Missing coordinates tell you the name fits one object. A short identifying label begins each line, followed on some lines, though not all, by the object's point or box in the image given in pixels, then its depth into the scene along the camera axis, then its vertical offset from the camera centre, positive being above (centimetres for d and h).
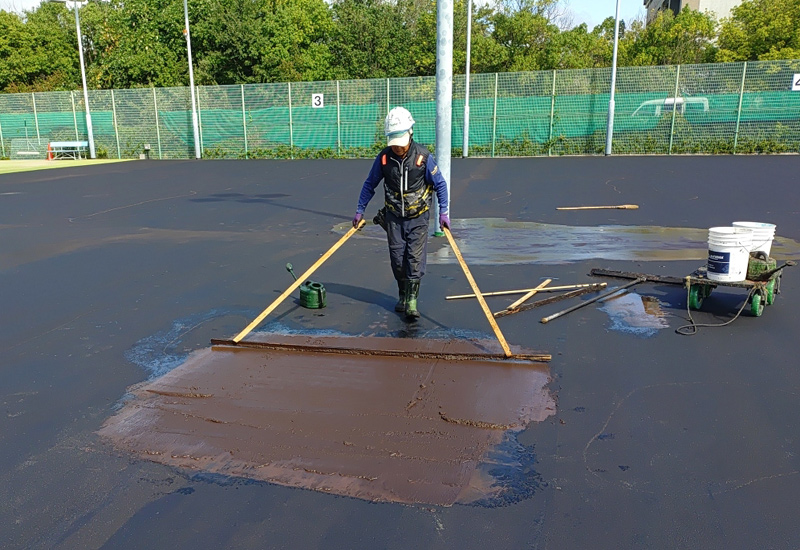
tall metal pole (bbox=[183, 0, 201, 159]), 2545 -96
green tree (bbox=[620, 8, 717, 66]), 2870 +314
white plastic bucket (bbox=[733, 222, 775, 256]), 539 -104
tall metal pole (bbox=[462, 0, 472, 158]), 2259 -44
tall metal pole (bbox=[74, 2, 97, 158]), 2544 -43
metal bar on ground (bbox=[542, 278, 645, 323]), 549 -174
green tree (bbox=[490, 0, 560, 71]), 3159 +366
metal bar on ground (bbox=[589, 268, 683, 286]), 612 -166
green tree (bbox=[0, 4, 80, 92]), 3900 +313
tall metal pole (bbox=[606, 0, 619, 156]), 2172 -11
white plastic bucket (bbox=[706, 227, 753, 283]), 513 -113
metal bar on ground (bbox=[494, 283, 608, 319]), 572 -173
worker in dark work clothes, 547 -78
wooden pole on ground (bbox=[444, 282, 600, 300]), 625 -175
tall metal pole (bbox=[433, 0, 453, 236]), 882 +40
